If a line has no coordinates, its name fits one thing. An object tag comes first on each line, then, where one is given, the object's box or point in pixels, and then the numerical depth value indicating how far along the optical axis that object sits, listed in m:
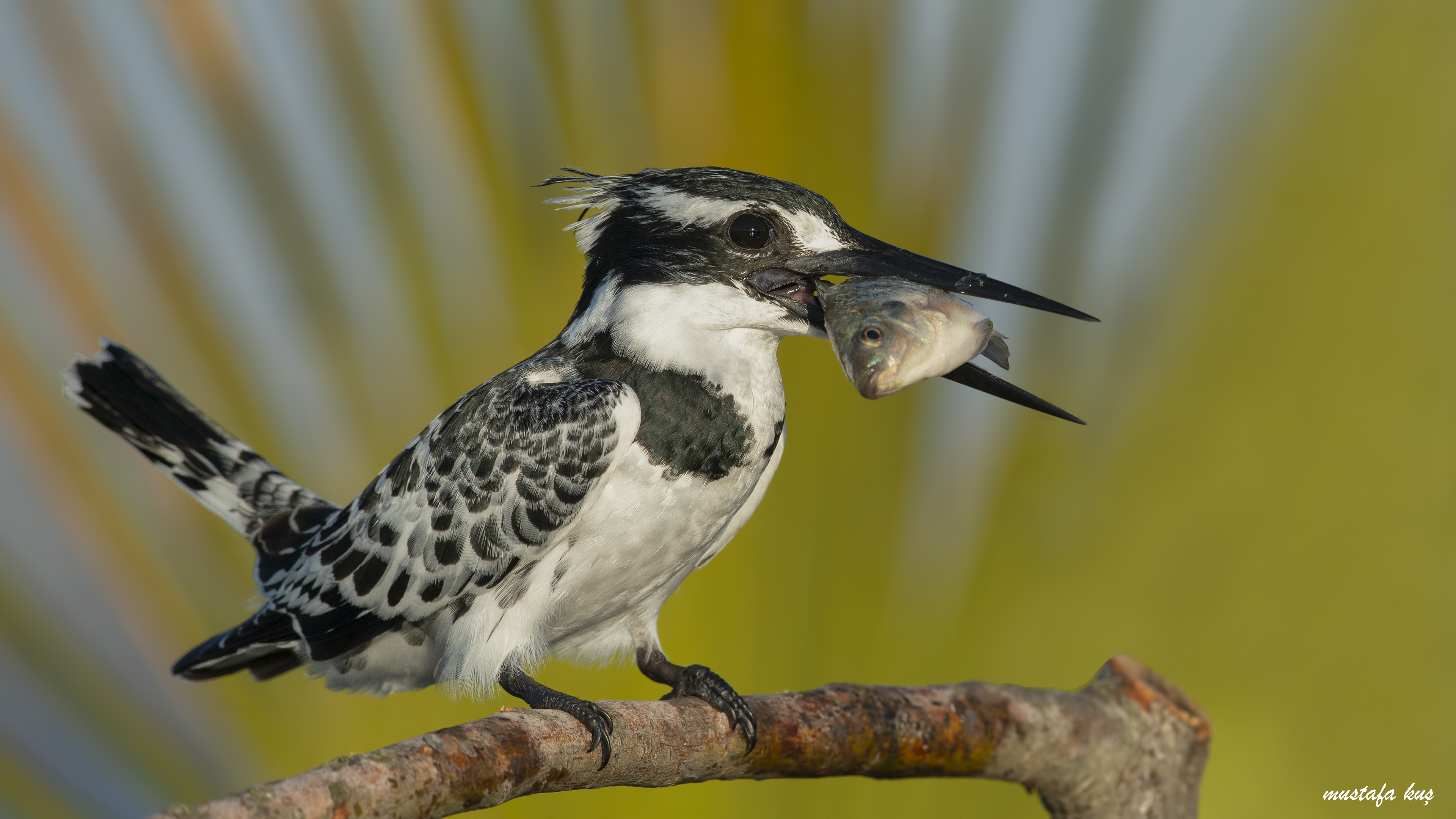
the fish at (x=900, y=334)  4.68
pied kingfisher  4.72
